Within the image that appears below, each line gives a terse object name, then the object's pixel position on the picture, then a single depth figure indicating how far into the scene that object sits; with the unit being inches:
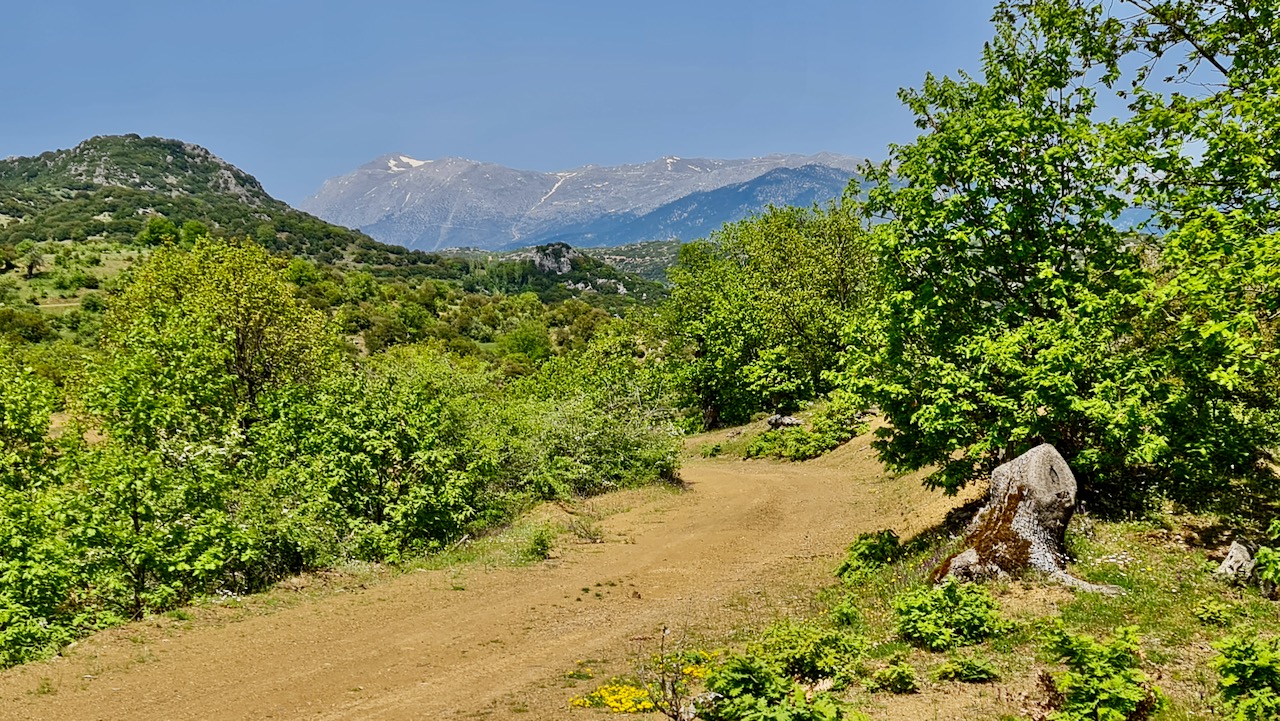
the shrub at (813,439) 1302.9
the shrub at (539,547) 757.3
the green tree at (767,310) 1614.2
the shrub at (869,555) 575.5
